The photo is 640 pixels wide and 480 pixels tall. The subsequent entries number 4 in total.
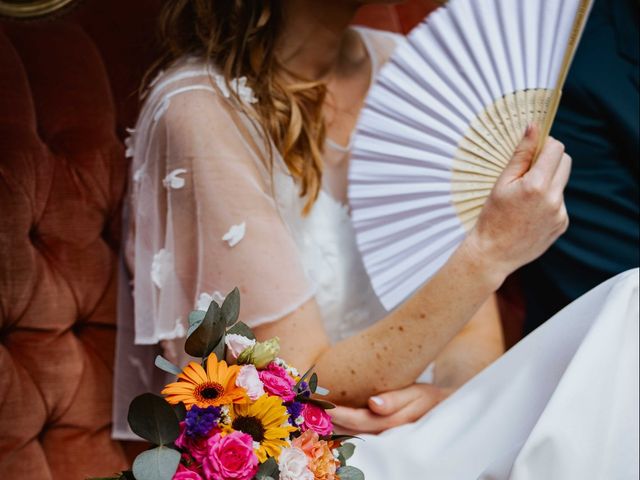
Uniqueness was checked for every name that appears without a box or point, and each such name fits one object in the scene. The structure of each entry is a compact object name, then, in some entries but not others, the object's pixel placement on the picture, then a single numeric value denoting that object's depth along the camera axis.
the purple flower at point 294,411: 1.63
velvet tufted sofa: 2.07
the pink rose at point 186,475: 1.55
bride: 1.81
